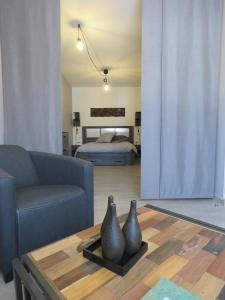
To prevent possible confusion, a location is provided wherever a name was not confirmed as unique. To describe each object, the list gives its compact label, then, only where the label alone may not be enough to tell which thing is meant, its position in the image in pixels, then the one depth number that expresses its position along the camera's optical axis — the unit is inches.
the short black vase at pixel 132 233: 39.1
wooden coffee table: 32.2
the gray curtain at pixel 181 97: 104.7
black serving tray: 35.8
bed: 211.9
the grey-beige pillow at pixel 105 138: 250.1
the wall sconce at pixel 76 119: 272.7
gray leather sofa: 54.4
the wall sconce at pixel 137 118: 265.0
